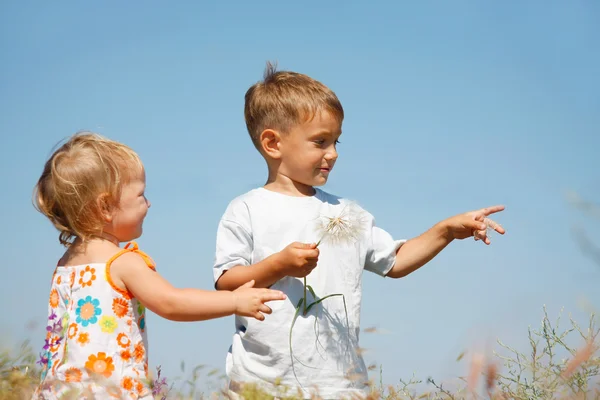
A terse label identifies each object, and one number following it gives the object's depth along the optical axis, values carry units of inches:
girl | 138.0
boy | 159.6
